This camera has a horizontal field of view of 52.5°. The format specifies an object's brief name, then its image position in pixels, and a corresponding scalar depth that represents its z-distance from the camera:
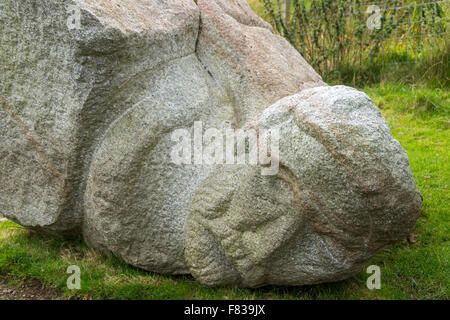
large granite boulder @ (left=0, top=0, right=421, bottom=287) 2.06
